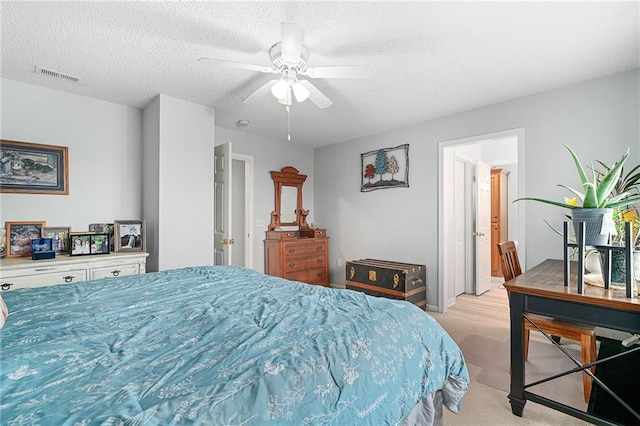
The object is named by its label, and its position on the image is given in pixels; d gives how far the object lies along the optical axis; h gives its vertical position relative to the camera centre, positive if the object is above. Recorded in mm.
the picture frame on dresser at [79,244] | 2760 -290
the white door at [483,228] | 4645 -272
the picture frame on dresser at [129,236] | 3004 -234
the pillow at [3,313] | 1134 -400
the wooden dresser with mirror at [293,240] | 4555 -447
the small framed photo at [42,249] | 2576 -325
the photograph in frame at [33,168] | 2686 +427
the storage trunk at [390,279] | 3701 -894
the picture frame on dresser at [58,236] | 2832 -219
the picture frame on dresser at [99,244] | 2877 -306
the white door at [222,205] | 3568 +96
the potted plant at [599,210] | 1664 +6
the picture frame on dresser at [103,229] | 3090 -167
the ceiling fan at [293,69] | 1822 +976
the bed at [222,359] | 771 -483
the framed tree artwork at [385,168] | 4199 +650
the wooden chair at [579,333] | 2008 -867
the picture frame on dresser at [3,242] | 2627 -260
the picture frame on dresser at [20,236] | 2670 -207
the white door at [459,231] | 4320 -286
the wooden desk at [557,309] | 1502 -542
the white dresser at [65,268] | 2348 -490
